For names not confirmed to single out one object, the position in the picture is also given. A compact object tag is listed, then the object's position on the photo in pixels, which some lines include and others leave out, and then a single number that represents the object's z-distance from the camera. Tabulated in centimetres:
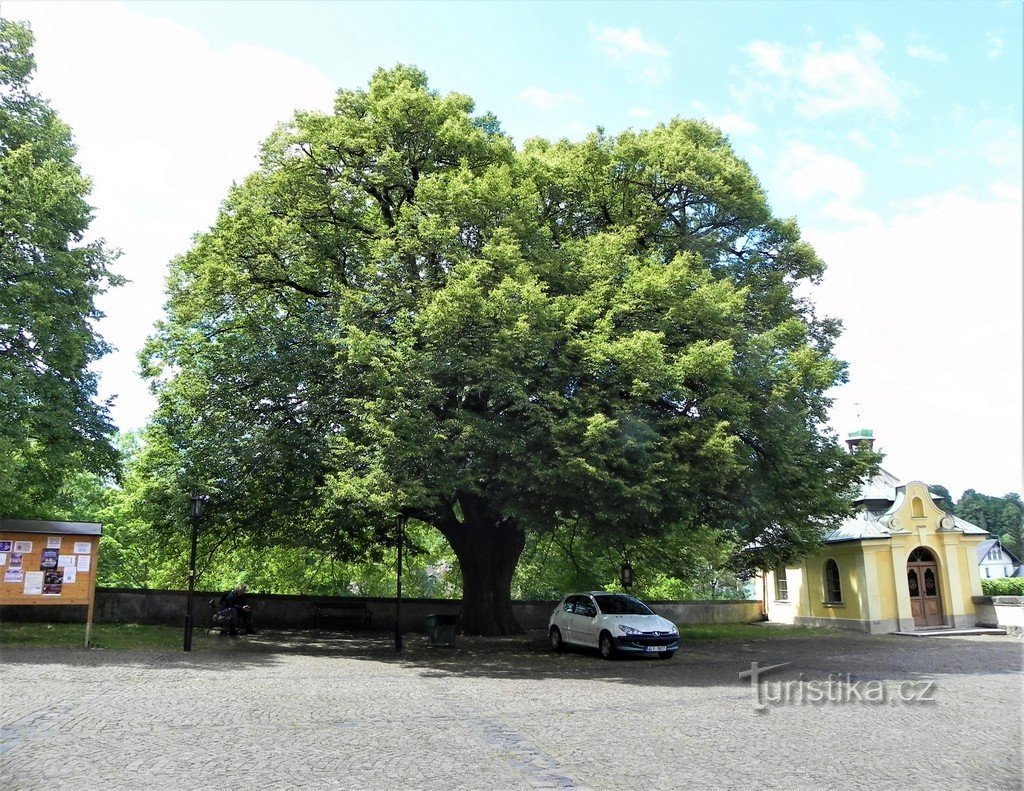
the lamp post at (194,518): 1792
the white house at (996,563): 8564
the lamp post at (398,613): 1919
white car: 1827
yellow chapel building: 2911
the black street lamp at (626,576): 2658
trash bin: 1989
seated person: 2217
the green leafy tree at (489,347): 1652
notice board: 1631
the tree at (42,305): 1883
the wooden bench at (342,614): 2589
